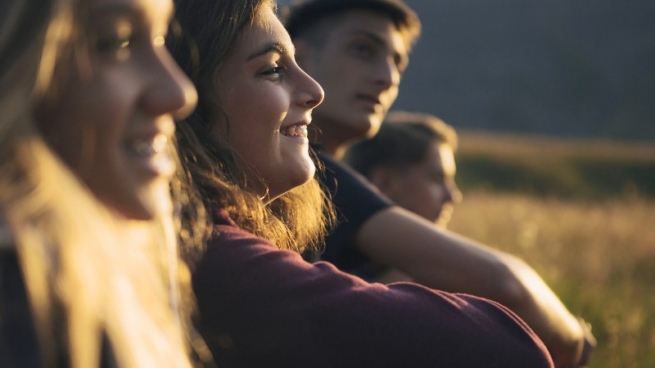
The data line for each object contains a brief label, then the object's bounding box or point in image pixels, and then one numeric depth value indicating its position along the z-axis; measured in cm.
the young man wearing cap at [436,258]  119
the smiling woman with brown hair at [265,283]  88
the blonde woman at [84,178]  68
